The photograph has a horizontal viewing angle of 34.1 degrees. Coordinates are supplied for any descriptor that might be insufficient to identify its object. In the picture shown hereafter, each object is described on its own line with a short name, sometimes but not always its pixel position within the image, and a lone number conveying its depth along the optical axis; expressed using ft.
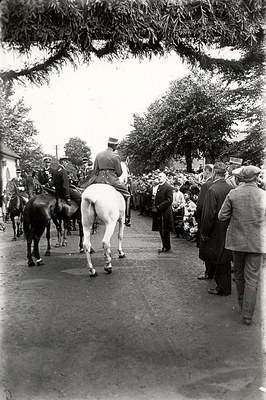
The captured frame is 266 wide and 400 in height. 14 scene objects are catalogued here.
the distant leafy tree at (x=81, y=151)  52.37
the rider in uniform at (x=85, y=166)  48.14
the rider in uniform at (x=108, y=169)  29.22
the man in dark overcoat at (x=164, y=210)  34.35
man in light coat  18.04
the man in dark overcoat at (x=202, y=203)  25.63
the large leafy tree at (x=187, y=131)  60.34
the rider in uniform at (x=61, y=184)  33.65
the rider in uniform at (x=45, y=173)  41.22
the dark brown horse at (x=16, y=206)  45.91
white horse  26.00
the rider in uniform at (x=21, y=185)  48.94
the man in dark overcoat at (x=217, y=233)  22.17
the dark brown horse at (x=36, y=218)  30.19
